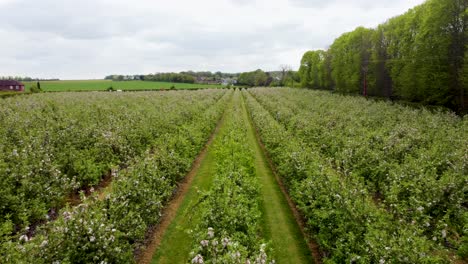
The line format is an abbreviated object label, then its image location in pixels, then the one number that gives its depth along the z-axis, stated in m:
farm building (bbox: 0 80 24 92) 87.94
